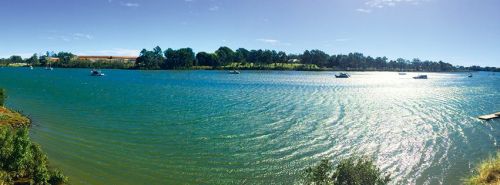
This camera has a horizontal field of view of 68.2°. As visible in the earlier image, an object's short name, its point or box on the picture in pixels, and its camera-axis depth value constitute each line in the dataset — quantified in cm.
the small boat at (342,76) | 19025
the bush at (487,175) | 2185
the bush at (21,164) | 2000
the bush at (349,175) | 1761
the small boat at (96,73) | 17488
